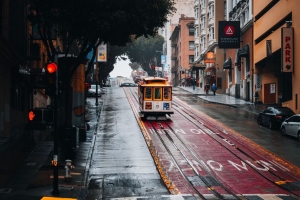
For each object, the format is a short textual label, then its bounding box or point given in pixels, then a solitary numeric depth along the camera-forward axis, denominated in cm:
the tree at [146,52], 14525
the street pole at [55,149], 1789
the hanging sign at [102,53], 6466
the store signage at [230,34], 6222
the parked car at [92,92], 6462
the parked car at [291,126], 3148
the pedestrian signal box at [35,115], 1862
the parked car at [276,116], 3631
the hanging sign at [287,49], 4166
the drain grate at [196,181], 2030
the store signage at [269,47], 4970
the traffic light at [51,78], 1809
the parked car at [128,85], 9200
